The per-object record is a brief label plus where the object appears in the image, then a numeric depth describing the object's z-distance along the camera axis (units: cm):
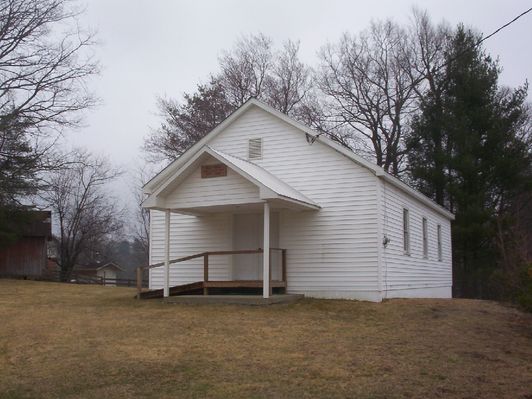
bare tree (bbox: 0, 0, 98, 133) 2883
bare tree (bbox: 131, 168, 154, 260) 6322
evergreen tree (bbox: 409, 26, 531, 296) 3288
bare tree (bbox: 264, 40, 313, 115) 4097
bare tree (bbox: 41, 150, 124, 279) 4831
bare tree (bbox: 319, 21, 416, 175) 3838
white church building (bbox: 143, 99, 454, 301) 1580
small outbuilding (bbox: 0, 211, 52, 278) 3512
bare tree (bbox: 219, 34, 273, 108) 4194
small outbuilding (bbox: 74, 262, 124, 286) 6357
